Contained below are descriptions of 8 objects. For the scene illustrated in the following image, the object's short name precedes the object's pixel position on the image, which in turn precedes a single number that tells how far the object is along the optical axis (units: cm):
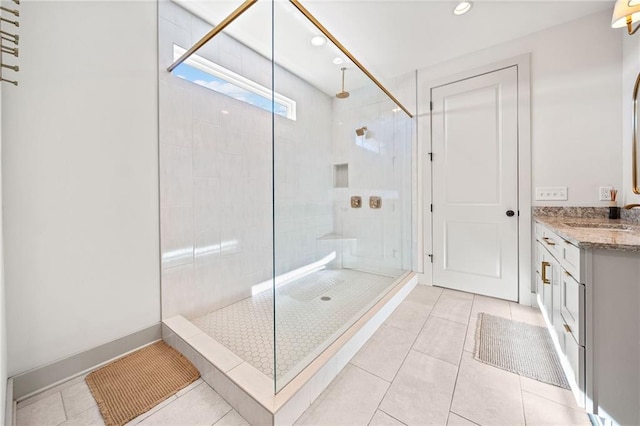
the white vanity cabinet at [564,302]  111
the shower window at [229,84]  188
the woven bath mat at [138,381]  123
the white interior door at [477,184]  247
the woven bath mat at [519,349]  147
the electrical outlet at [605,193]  207
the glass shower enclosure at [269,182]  170
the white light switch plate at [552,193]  224
